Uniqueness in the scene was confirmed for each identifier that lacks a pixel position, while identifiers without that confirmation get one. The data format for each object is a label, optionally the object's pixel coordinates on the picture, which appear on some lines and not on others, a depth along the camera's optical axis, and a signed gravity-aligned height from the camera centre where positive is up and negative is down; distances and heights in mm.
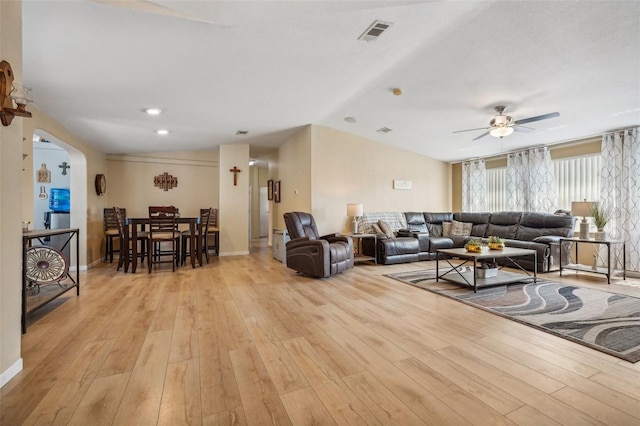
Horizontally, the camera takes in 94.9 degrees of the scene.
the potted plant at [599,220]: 4484 -147
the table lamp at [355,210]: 5602 +29
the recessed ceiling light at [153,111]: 3956 +1386
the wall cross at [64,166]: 5508 +870
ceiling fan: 4152 +1248
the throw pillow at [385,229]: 5914 -359
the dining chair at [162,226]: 4688 -228
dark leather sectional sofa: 4941 -430
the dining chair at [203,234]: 5415 -424
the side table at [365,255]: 5543 -886
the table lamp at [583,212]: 4523 -19
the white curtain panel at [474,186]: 7144 +620
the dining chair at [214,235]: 6402 -540
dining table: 4668 -369
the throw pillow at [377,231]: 5734 -398
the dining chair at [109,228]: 5793 -321
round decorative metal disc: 2863 -534
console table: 2402 -802
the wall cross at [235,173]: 6754 +899
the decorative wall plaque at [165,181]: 6844 +728
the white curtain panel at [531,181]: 5832 +615
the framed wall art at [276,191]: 7590 +542
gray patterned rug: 2314 -1005
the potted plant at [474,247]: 3930 -482
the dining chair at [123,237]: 4831 -421
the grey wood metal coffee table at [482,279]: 3727 -926
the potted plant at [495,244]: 4176 -471
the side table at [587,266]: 4156 -748
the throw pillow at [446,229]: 6760 -413
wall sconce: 1707 +691
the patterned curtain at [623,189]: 4656 +364
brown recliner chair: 4395 -604
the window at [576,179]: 5293 +598
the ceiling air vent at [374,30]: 2705 +1720
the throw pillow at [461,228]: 6575 -382
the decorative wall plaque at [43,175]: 5348 +693
